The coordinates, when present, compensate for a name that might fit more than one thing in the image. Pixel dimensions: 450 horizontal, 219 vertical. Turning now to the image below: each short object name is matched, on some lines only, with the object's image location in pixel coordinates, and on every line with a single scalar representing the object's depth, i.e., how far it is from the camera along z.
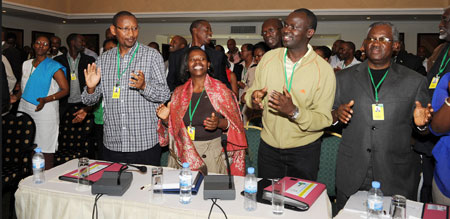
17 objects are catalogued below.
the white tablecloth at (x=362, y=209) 1.71
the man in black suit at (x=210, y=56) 3.47
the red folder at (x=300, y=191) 1.77
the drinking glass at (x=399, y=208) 1.63
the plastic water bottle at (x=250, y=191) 1.73
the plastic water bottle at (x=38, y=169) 2.06
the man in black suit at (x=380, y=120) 2.10
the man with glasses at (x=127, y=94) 2.64
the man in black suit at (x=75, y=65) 4.76
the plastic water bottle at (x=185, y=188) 1.79
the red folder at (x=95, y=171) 2.08
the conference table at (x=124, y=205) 1.73
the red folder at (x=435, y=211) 1.67
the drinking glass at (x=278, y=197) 1.72
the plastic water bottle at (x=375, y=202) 1.58
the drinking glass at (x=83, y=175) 1.99
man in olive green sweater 2.23
